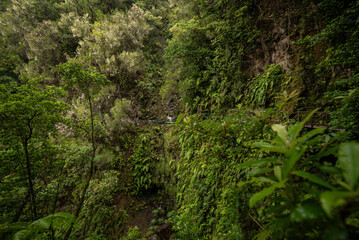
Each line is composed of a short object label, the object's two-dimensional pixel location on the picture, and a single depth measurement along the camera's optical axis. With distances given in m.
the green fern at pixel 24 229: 1.57
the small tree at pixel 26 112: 2.82
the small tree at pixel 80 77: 3.93
